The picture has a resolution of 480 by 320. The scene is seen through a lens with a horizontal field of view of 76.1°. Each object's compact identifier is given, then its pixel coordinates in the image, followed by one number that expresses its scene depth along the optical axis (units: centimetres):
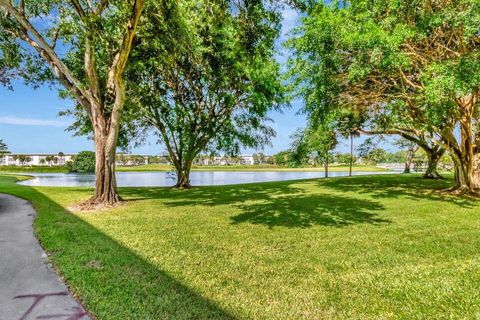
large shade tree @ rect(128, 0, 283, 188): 1462
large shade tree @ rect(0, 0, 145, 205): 954
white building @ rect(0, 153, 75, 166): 9589
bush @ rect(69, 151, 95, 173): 6028
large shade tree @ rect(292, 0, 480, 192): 851
